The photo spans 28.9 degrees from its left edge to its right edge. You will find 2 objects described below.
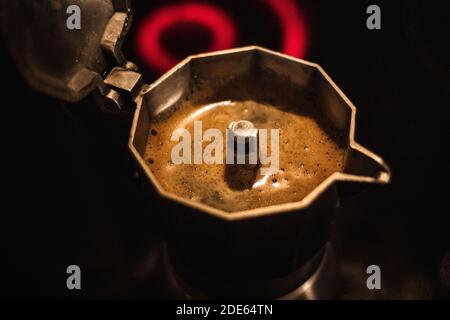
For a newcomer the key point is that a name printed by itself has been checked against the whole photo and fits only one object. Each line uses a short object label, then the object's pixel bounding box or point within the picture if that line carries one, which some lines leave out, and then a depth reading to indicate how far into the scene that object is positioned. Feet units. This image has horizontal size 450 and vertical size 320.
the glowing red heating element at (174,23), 1.60
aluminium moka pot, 1.17
